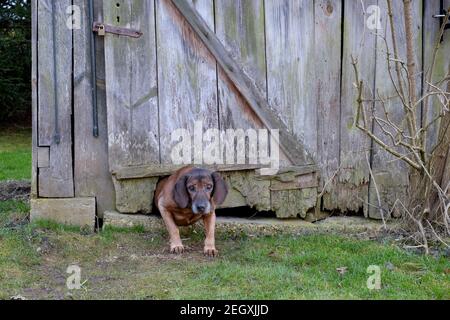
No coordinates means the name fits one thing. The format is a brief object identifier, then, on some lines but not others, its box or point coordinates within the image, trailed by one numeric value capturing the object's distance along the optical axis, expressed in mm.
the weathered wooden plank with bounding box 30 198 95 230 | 5949
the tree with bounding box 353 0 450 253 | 5395
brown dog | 5367
